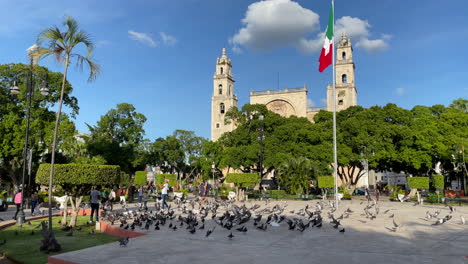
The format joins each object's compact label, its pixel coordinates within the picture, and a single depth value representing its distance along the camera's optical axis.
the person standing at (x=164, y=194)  18.73
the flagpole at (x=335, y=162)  16.99
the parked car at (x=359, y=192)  46.12
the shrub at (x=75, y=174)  12.29
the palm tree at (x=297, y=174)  31.05
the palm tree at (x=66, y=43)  9.07
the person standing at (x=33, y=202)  16.92
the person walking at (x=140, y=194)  20.97
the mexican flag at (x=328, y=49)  17.76
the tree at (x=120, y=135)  42.16
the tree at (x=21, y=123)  27.27
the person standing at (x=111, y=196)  19.73
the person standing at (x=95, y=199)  12.62
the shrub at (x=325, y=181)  31.14
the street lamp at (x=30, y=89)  9.10
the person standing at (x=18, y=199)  14.41
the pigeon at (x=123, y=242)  7.73
